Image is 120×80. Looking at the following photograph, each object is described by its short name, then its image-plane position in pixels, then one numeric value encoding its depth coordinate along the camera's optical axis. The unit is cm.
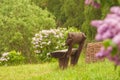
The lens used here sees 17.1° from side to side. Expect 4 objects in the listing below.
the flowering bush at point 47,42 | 2025
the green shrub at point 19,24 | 2295
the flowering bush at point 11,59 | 1884
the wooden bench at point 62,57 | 1182
